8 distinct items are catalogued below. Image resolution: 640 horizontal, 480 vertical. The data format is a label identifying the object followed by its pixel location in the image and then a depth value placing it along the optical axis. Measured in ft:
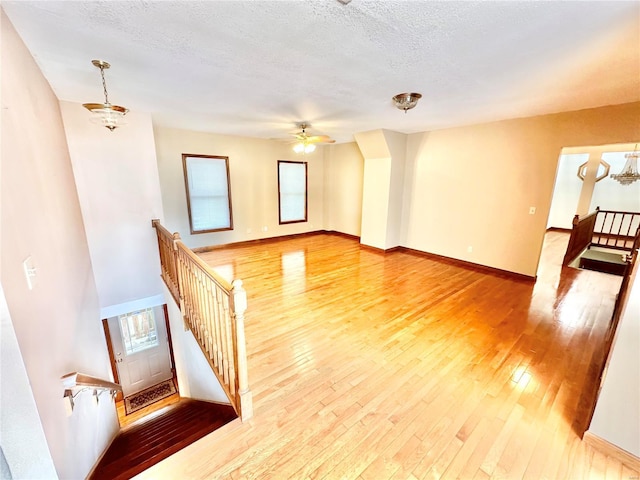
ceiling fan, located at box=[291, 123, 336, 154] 13.38
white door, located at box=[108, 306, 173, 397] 14.38
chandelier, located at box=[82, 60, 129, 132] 6.68
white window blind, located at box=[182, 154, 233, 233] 17.34
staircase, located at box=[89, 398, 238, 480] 6.41
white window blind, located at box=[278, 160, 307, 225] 21.80
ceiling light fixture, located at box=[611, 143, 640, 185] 19.71
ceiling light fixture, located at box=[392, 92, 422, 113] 9.38
